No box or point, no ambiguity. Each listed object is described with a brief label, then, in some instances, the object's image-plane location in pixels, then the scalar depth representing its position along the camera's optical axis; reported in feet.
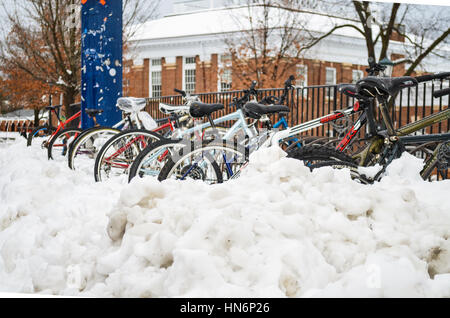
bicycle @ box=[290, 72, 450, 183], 11.60
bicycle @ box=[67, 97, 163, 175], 20.61
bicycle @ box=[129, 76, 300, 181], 15.16
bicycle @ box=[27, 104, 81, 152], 31.24
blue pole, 24.50
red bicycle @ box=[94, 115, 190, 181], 18.44
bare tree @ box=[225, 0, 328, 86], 57.98
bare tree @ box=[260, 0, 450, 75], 51.09
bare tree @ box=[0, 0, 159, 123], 39.29
